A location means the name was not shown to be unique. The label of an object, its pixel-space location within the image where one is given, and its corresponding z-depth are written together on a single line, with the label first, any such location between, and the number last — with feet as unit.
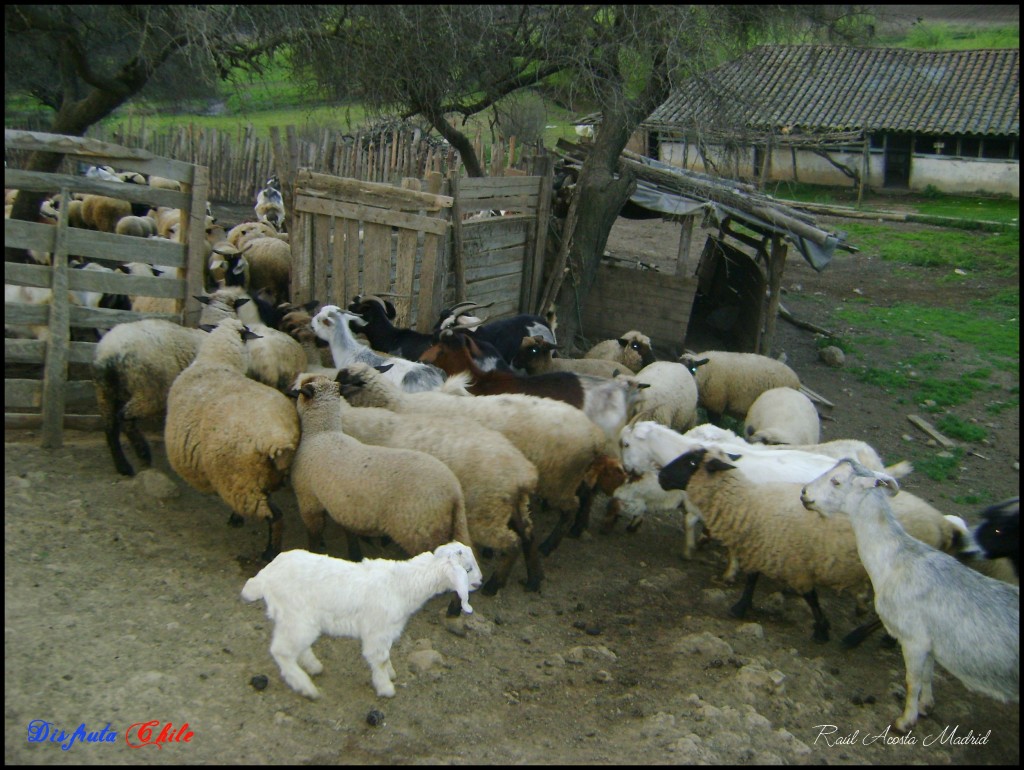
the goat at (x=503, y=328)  26.73
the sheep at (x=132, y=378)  20.39
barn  92.53
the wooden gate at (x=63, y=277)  20.35
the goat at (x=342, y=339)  24.58
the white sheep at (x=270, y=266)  30.81
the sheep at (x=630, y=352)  31.55
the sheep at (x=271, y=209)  41.32
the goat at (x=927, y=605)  14.08
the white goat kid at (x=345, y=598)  13.37
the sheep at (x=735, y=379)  30.04
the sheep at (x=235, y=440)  17.29
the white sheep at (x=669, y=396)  26.27
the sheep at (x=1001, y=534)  17.42
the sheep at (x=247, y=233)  33.59
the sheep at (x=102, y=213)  33.73
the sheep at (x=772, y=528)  17.76
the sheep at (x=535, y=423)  19.57
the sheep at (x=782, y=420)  24.82
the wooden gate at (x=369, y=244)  25.88
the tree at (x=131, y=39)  25.38
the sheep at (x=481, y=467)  17.69
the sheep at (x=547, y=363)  27.02
